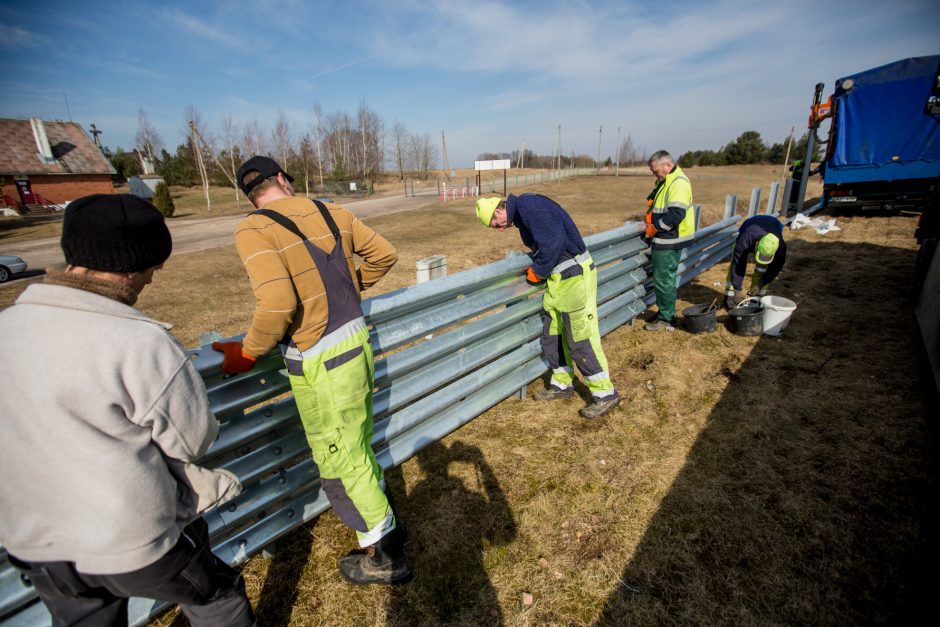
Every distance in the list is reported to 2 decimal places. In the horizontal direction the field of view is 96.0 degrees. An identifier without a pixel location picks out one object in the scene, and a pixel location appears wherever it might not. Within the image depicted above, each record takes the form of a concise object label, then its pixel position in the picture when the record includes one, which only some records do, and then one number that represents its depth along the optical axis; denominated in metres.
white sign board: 24.37
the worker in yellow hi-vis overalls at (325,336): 1.86
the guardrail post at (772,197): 11.78
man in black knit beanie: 1.18
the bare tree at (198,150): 29.48
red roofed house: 30.36
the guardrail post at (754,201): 10.65
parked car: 10.19
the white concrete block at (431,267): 3.59
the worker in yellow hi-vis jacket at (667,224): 4.88
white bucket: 4.95
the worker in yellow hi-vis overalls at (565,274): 3.35
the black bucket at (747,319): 5.09
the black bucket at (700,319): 5.23
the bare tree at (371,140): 57.00
